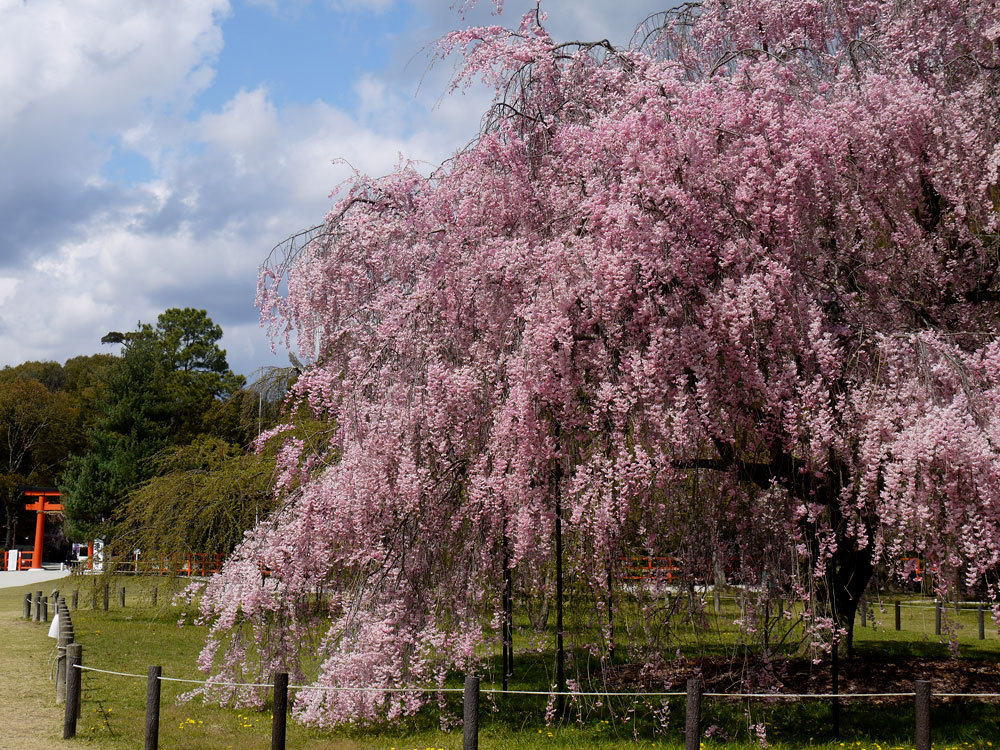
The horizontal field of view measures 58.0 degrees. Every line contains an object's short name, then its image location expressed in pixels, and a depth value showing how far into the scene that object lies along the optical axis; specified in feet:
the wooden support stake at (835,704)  28.32
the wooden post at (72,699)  30.91
